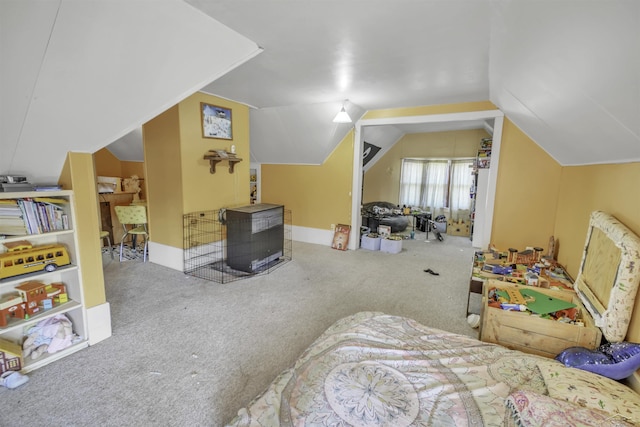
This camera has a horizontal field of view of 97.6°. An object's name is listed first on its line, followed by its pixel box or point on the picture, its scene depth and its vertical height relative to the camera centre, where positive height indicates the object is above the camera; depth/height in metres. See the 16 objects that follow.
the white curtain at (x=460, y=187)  6.52 -0.14
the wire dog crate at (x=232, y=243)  3.64 -0.93
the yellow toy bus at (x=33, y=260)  1.86 -0.62
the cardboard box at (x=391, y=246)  4.88 -1.15
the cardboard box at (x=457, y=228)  6.52 -1.11
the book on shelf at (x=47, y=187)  1.96 -0.11
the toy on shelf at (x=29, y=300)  1.90 -0.92
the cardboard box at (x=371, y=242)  5.05 -1.15
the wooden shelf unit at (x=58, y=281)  1.88 -0.87
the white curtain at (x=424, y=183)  6.84 -0.08
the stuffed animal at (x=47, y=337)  1.98 -1.20
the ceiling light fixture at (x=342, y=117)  3.46 +0.75
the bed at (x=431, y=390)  1.10 -0.94
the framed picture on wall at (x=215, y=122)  3.70 +0.73
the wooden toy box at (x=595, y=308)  1.57 -0.78
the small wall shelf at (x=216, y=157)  3.71 +0.24
